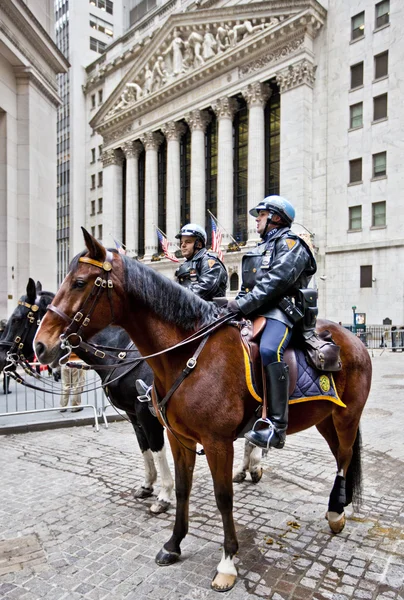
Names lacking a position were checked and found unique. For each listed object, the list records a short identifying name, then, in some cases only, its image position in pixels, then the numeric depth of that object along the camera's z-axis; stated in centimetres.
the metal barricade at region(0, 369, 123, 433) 955
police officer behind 541
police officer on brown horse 363
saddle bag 406
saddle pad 399
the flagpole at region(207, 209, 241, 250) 4189
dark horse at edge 535
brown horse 339
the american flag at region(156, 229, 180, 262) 2261
